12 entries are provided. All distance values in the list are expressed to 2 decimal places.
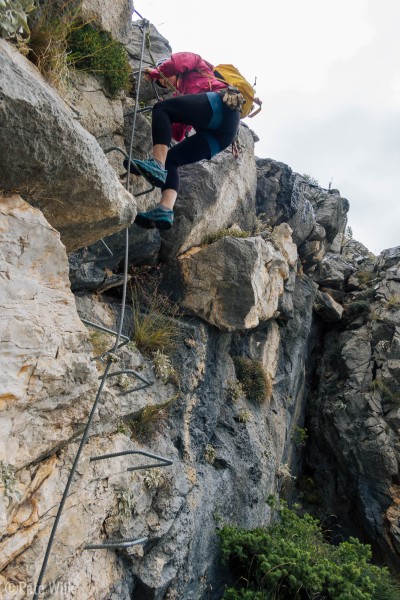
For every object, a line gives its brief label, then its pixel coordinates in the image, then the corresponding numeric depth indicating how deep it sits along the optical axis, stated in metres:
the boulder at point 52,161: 3.15
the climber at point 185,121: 5.04
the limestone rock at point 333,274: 15.98
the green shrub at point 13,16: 3.27
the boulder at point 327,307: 14.83
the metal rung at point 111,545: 3.69
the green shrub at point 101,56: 4.99
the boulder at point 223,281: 7.09
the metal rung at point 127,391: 4.17
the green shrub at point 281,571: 5.78
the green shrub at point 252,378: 8.56
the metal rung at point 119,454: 4.01
